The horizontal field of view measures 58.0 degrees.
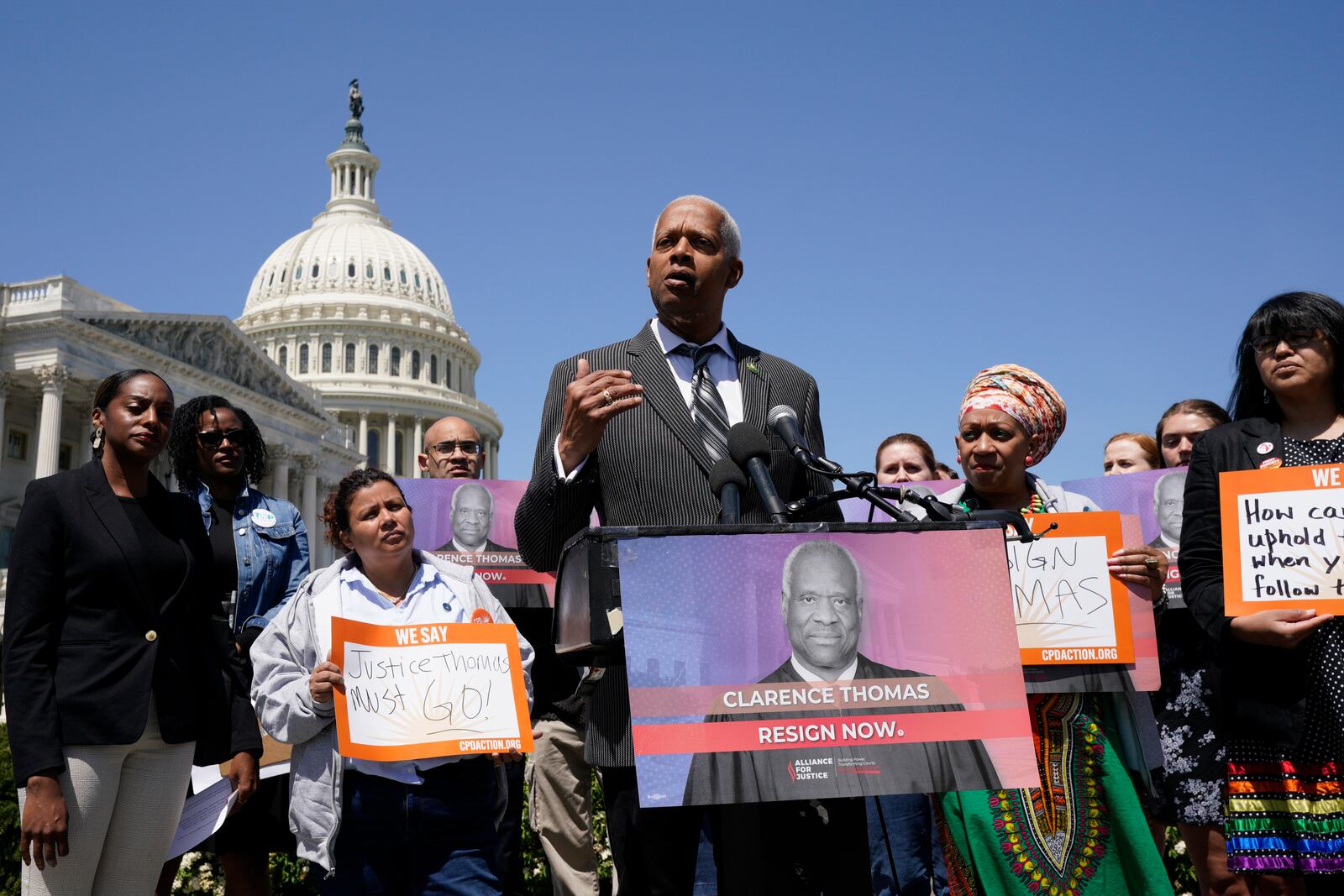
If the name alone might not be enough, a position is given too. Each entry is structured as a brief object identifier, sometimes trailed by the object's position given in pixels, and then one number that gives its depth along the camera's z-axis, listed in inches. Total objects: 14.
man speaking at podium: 92.4
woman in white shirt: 146.0
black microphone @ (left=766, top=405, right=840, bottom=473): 89.0
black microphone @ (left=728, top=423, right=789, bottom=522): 83.7
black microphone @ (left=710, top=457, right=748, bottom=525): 83.5
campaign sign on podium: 73.8
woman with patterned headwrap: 125.3
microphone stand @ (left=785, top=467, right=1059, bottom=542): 86.2
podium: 75.9
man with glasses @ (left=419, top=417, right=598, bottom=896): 200.5
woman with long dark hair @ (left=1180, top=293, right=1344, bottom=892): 116.1
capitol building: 1572.3
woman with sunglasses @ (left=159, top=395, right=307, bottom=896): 181.9
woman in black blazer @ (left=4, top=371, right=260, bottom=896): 133.0
